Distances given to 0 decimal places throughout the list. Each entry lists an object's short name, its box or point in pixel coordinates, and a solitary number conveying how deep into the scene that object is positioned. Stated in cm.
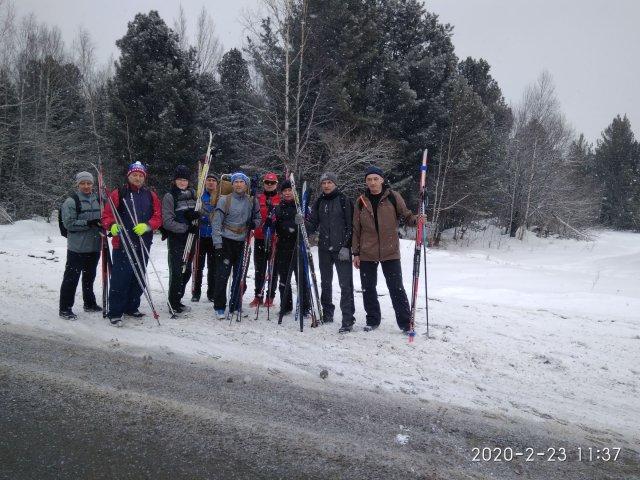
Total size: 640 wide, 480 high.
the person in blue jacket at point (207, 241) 662
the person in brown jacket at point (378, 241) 540
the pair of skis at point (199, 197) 612
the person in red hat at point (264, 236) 627
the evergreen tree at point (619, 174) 4478
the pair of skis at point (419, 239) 515
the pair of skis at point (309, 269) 568
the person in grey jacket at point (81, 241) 543
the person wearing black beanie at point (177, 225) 581
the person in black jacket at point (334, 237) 566
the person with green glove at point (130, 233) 534
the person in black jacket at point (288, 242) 586
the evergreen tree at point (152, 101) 1927
